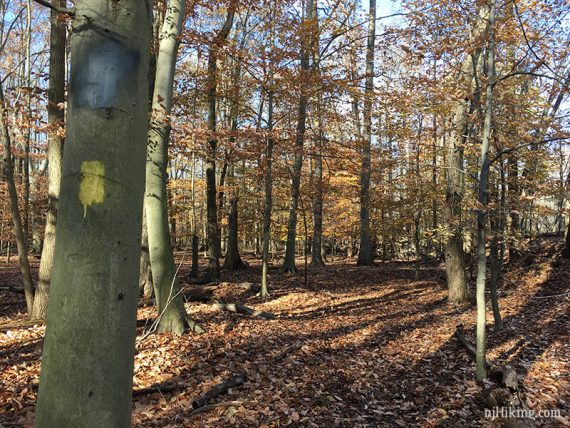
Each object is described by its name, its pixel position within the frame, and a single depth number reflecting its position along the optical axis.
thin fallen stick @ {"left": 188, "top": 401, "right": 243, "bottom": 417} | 4.00
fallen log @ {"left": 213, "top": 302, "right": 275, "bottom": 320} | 8.32
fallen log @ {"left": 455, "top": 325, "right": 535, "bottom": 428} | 3.82
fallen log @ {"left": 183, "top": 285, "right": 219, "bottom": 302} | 9.22
